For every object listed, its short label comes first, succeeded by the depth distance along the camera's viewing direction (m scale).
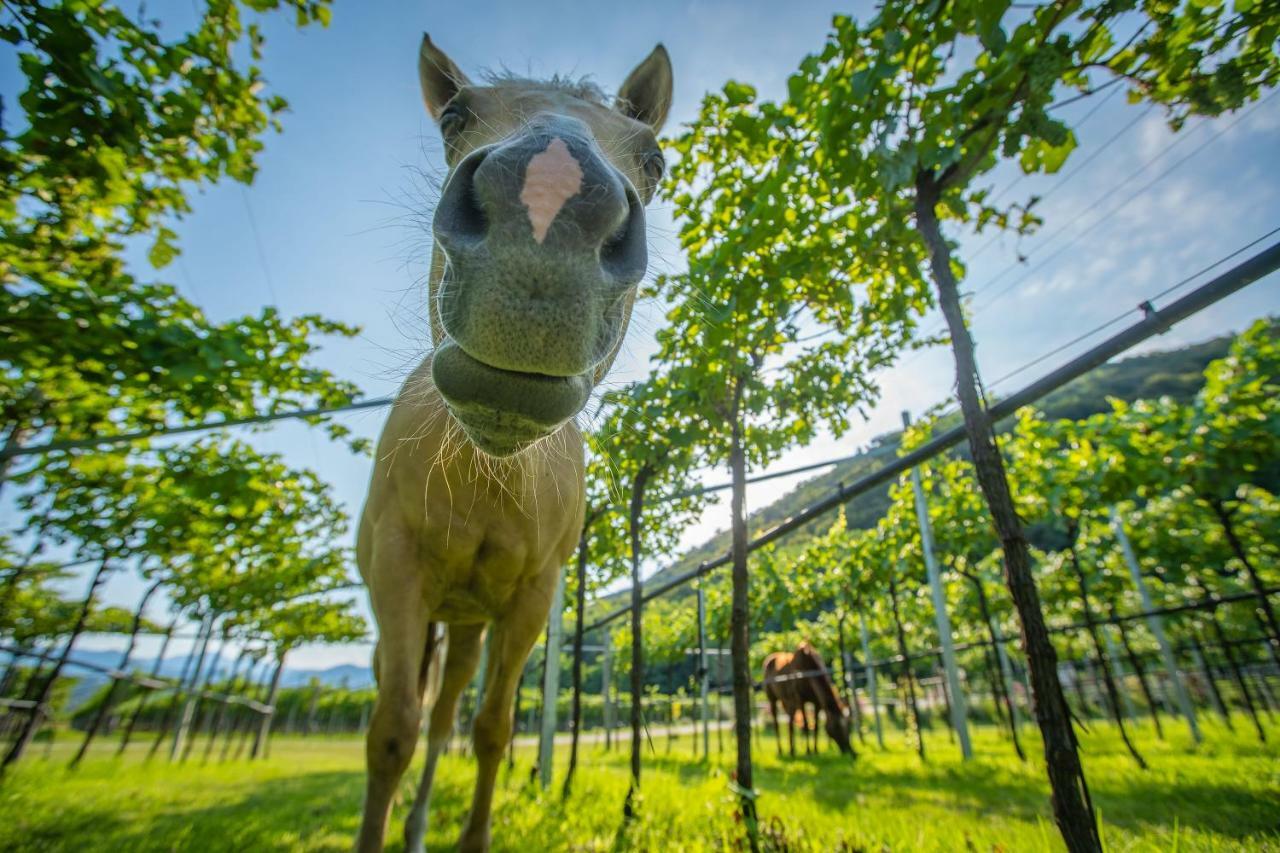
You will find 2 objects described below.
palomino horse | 1.29
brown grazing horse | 13.74
